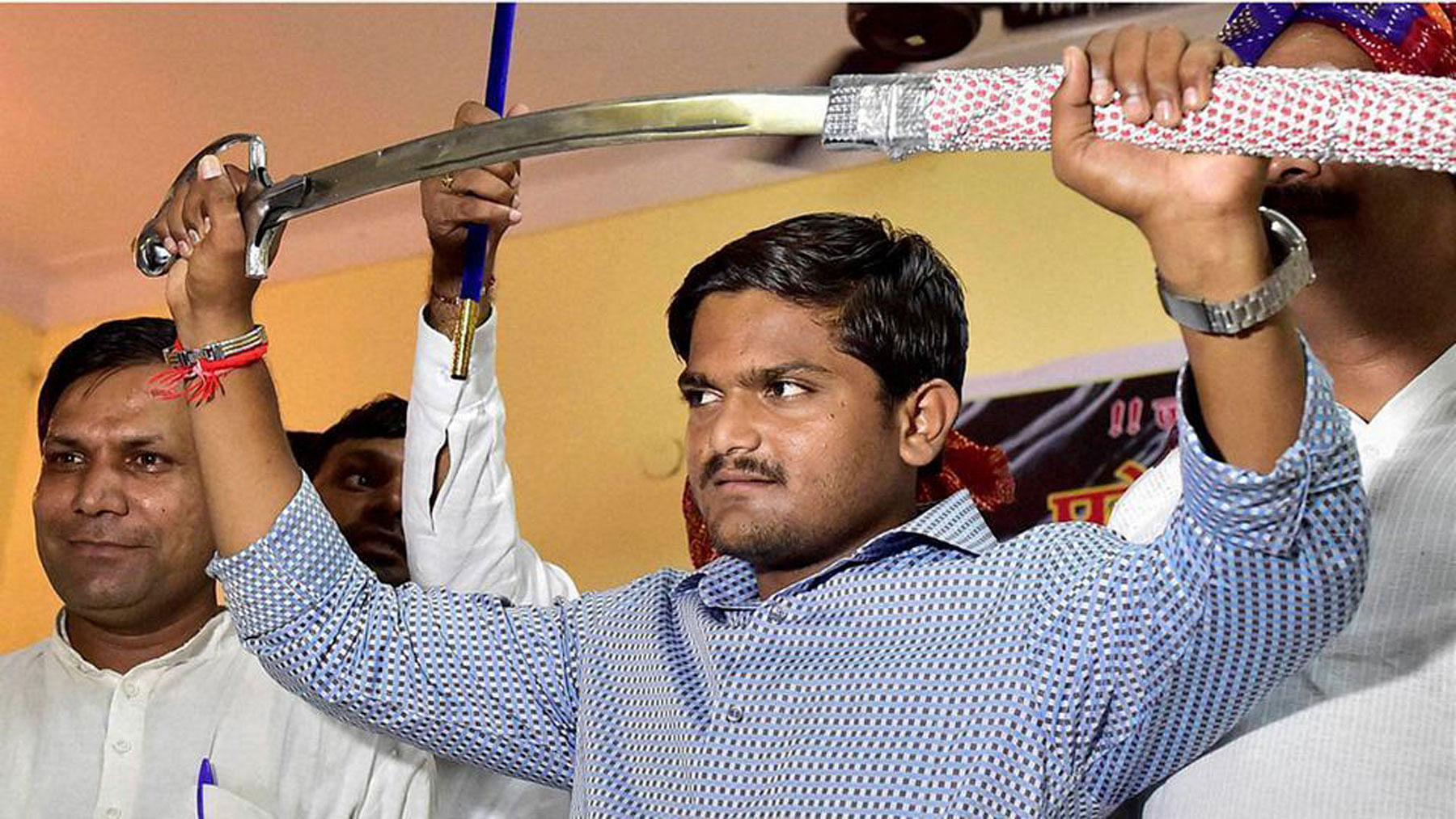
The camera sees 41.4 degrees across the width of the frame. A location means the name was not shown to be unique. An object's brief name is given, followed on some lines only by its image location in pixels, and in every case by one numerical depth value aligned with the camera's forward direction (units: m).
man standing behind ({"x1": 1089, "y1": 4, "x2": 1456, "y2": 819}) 1.27
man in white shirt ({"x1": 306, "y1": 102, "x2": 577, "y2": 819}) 1.63
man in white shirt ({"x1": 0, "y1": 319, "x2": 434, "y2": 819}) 1.84
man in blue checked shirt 1.10
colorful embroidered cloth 1.44
